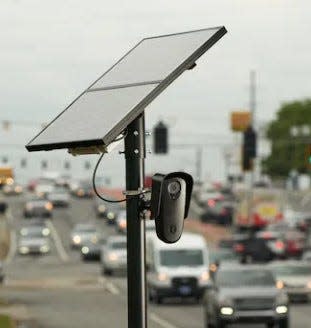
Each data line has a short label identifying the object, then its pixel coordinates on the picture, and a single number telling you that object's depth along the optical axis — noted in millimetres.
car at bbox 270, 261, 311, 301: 47375
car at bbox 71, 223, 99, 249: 81062
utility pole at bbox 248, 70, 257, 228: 93781
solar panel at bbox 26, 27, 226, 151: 7820
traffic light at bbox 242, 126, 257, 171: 59250
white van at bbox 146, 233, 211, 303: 47500
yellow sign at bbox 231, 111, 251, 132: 67875
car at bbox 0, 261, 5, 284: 58328
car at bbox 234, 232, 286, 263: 70625
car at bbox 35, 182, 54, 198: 137525
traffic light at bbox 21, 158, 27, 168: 168625
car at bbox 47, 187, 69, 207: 123938
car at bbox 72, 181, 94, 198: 140125
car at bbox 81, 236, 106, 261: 77688
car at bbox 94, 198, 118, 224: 111581
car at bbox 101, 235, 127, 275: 63188
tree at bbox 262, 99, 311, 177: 171825
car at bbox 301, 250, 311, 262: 61594
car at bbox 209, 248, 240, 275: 58934
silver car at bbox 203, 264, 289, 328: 33844
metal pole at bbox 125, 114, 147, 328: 8264
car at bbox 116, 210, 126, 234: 96312
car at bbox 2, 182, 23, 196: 141500
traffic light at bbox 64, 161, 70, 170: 180438
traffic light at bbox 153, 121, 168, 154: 54531
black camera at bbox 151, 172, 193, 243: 8242
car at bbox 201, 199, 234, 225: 110125
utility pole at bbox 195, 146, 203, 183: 168125
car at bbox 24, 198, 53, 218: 111325
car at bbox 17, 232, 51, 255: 82625
